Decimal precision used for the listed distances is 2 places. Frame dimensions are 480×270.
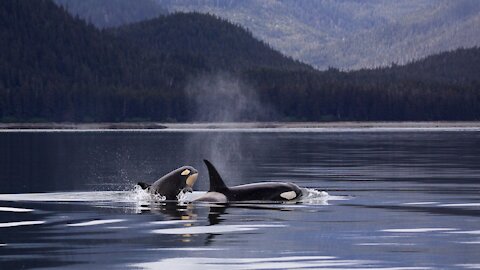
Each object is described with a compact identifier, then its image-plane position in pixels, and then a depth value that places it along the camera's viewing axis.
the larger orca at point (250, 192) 46.91
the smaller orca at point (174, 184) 47.34
